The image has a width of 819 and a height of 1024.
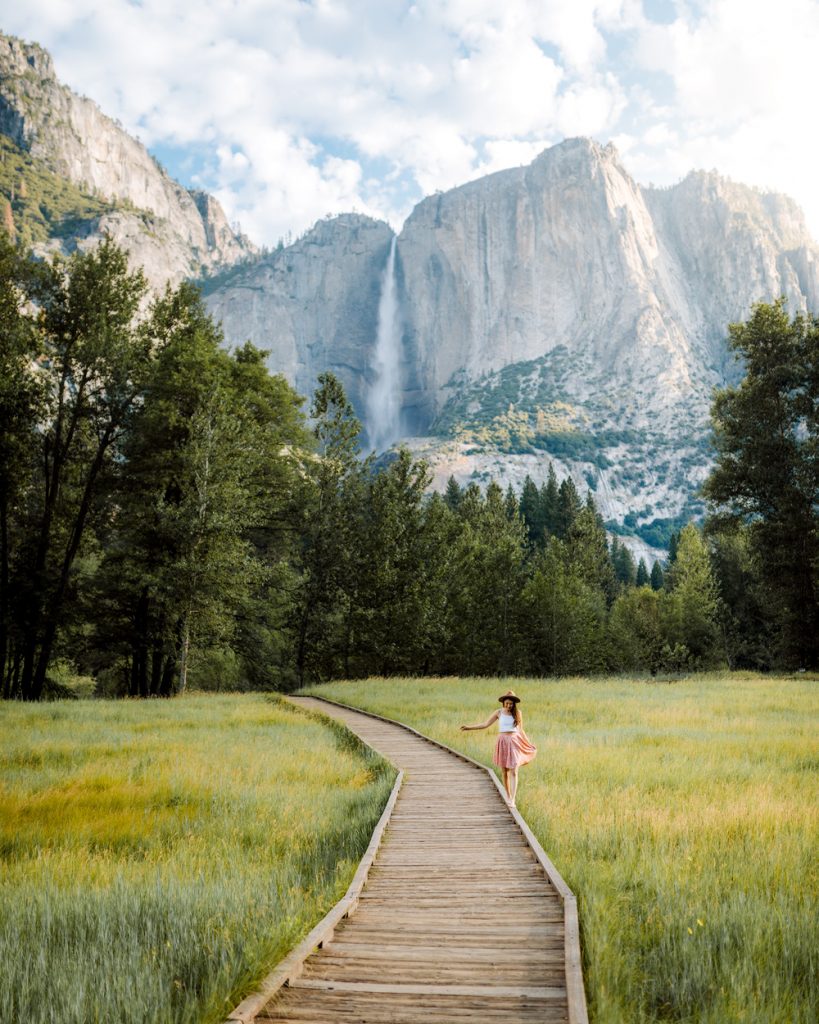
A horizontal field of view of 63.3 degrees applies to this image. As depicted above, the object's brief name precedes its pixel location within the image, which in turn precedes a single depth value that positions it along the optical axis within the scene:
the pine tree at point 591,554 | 73.16
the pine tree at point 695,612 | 61.94
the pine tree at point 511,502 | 94.20
